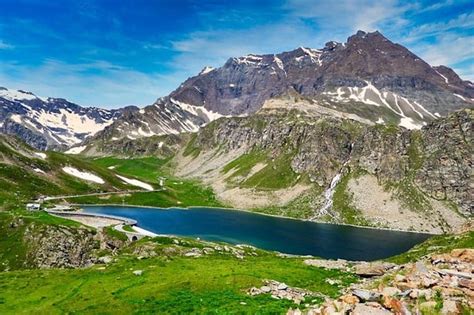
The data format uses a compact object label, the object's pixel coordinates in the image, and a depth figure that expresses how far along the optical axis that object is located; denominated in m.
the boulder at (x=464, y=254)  39.09
